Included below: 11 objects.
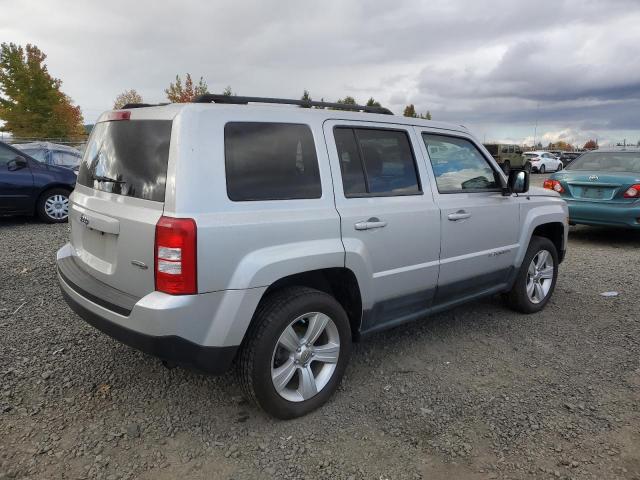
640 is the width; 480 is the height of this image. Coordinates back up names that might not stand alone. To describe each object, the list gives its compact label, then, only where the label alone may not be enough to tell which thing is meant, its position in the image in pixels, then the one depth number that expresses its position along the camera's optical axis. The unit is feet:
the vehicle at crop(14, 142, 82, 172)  37.58
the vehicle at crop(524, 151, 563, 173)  112.67
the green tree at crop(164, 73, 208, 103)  136.36
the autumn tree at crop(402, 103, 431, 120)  188.71
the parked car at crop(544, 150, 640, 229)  25.08
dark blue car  27.61
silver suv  8.29
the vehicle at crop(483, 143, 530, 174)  115.44
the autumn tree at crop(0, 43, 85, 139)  98.48
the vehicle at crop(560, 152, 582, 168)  132.35
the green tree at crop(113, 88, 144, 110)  170.95
